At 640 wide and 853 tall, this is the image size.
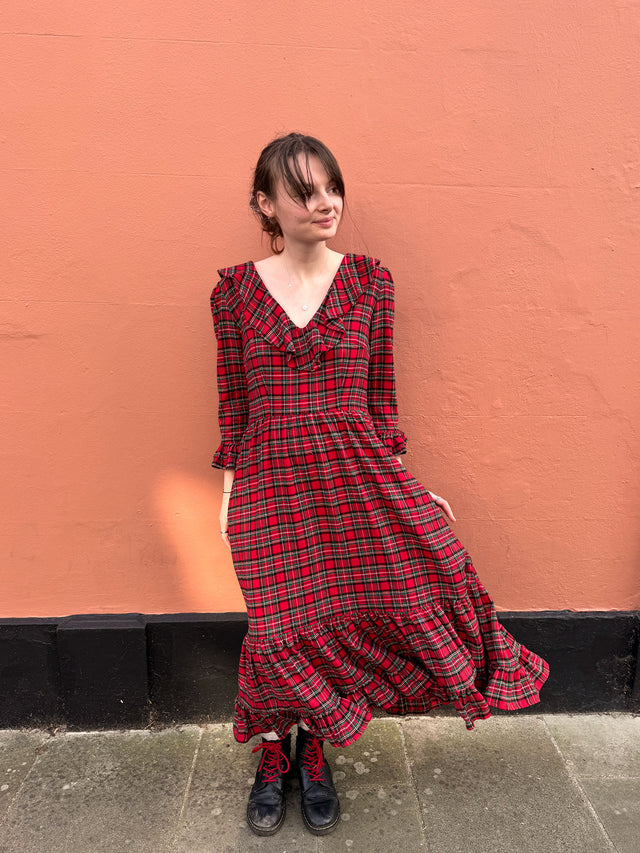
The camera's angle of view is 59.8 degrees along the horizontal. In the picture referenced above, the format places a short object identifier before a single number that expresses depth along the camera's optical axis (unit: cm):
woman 165
